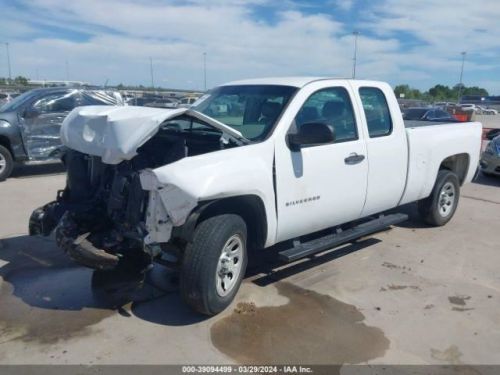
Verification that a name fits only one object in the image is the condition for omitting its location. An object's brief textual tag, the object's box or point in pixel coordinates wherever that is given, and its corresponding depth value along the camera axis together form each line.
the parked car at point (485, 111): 53.14
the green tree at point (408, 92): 93.97
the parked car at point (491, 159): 10.77
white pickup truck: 3.74
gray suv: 9.77
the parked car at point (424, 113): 21.16
